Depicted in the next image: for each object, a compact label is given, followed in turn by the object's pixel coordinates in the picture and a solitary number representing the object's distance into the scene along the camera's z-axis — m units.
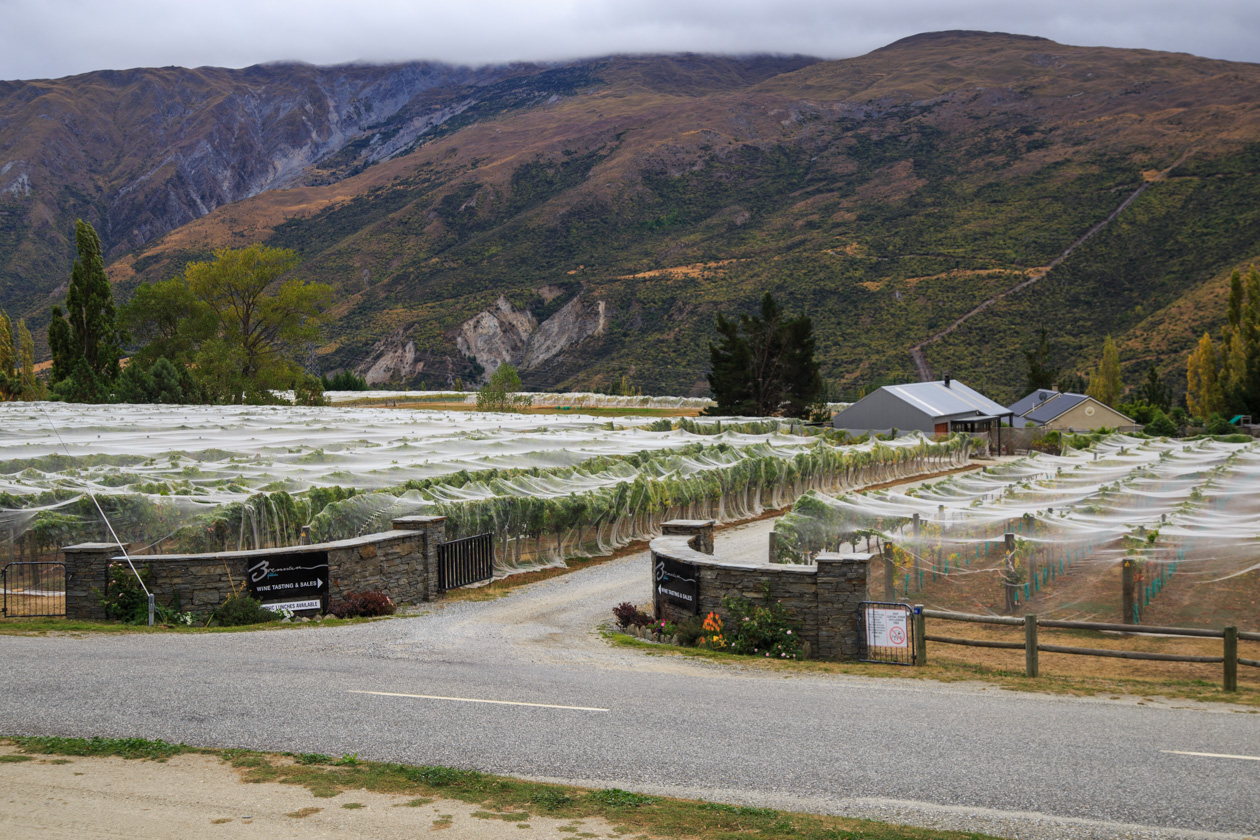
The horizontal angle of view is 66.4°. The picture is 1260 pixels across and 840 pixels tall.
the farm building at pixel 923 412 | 47.25
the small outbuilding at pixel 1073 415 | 53.31
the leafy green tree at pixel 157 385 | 53.31
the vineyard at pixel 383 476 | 18.12
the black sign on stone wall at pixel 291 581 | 14.73
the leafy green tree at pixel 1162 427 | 51.67
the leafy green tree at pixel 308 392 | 58.50
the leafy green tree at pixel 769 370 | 57.62
